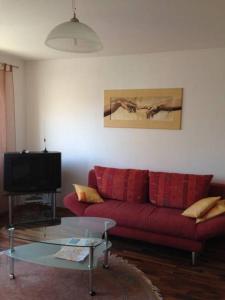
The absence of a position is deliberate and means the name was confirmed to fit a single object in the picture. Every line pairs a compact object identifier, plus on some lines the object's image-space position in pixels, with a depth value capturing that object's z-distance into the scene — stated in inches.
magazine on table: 103.7
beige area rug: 98.3
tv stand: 162.9
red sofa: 122.5
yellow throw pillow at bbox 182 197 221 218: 124.0
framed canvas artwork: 157.9
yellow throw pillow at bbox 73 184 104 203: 149.5
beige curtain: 174.6
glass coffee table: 101.7
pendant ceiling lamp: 80.6
